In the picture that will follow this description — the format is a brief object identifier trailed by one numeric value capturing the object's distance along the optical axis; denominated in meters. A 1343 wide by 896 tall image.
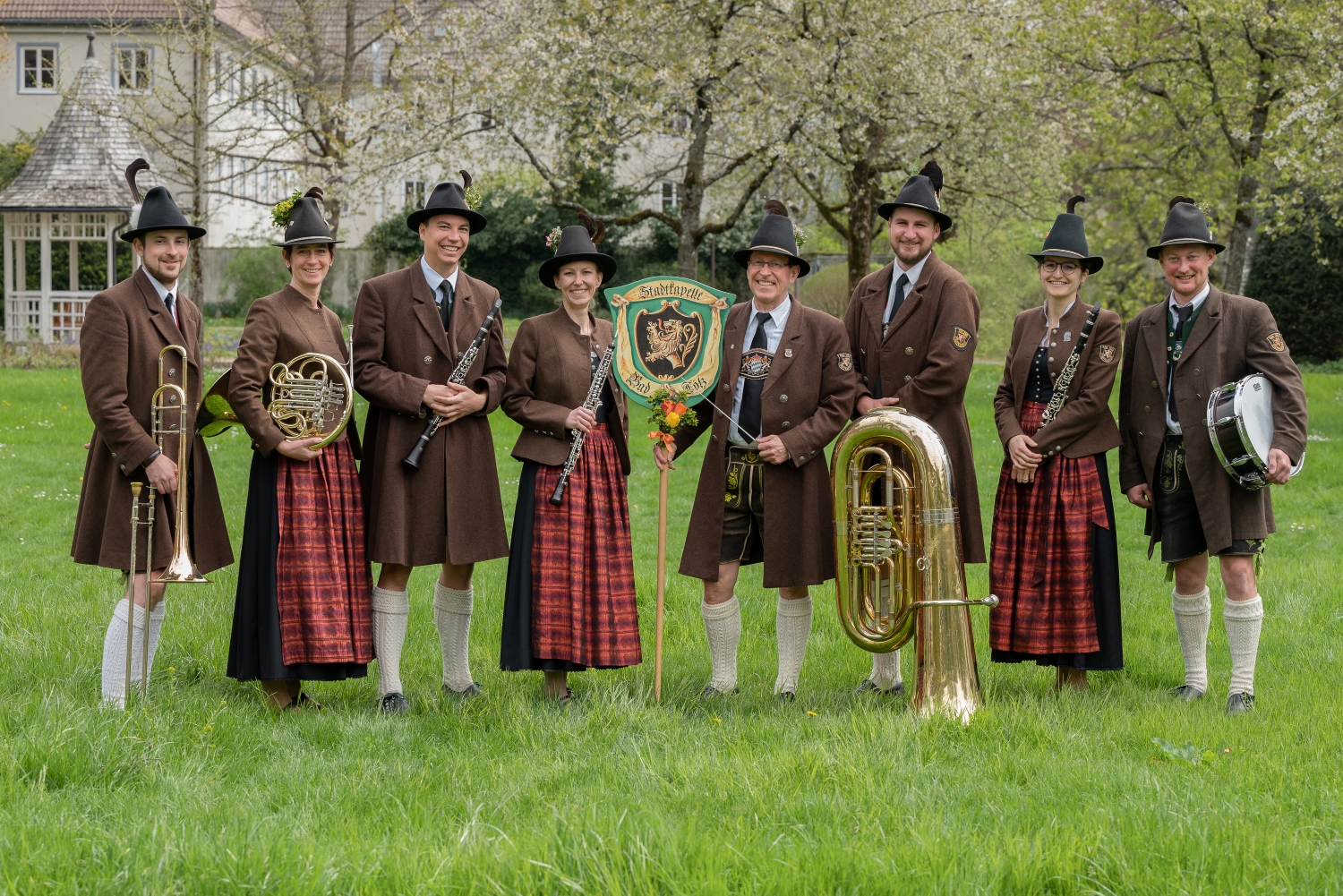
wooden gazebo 25.66
